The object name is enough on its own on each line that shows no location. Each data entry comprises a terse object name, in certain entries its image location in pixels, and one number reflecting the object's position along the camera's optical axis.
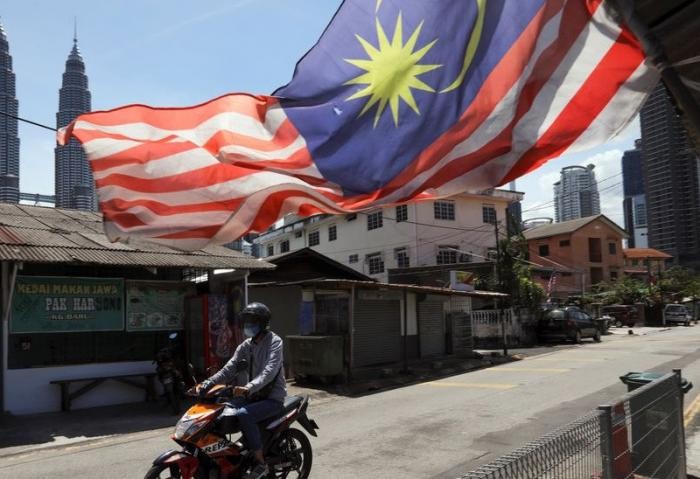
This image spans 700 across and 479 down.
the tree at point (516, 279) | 29.91
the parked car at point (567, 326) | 28.83
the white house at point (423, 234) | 36.03
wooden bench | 12.29
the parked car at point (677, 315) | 44.06
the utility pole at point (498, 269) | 29.72
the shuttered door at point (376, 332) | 18.94
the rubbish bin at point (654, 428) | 4.66
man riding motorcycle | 5.82
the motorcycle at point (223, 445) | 5.48
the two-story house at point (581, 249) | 52.78
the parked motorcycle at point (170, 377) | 12.29
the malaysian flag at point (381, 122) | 2.61
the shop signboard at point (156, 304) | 13.67
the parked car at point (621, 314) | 42.41
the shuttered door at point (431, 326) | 22.25
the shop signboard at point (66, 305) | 12.09
